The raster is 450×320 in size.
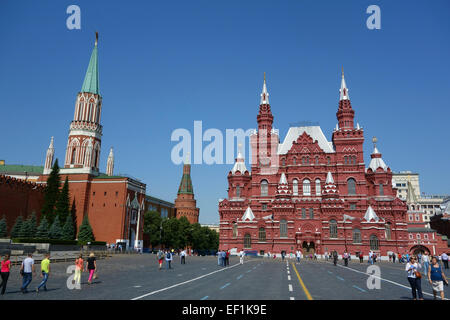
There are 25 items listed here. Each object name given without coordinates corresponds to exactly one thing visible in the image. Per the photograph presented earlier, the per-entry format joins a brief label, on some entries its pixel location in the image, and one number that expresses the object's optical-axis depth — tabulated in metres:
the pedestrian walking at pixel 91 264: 18.45
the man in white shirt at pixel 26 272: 14.78
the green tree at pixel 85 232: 61.09
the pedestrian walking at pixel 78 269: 16.73
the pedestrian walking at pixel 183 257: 38.62
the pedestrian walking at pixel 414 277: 13.70
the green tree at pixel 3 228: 51.44
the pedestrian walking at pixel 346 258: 39.46
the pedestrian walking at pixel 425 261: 26.11
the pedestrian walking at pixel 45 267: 15.37
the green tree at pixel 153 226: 79.56
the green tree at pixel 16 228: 53.47
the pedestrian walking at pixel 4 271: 14.27
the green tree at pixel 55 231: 56.65
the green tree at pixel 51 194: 62.16
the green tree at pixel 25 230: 53.00
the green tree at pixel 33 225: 53.69
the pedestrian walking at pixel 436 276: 13.34
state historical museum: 63.62
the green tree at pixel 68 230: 58.38
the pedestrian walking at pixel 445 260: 34.16
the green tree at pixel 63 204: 62.41
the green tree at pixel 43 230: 54.33
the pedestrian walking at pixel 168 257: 31.07
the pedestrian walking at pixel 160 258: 30.28
